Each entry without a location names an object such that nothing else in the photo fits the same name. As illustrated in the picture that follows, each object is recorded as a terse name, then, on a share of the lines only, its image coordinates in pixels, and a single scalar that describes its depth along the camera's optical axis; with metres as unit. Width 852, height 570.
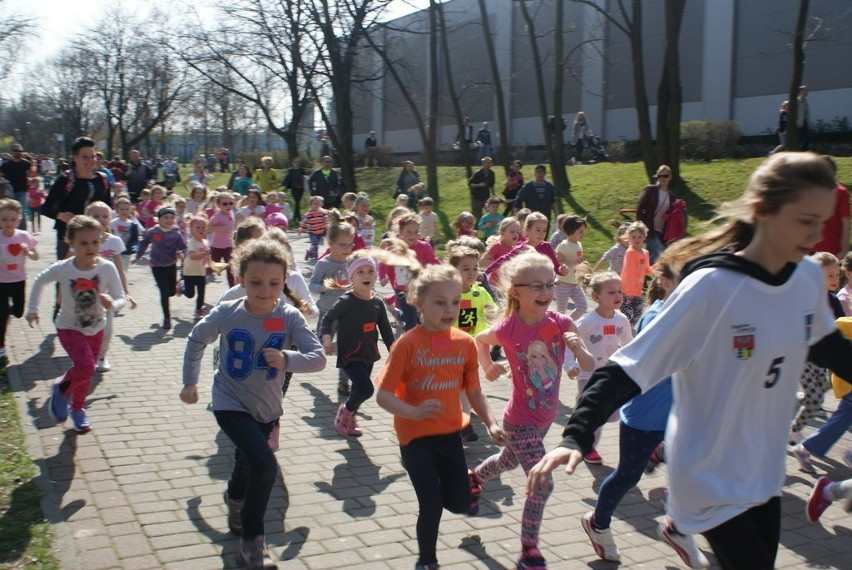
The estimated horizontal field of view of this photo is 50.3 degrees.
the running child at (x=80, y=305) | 7.00
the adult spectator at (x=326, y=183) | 23.45
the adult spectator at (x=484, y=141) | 37.03
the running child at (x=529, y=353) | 5.18
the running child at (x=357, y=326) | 7.37
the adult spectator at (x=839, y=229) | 9.11
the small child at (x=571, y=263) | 11.30
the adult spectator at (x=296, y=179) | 26.81
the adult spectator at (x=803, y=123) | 20.30
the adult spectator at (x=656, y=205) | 14.56
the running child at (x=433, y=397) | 4.54
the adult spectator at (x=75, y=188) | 9.53
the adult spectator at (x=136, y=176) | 26.09
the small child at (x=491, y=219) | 16.67
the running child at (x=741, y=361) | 2.85
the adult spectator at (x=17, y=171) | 22.06
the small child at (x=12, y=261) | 9.05
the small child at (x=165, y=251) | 11.91
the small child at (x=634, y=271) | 10.91
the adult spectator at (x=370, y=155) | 42.97
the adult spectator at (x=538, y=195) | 18.95
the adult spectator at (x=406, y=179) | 25.80
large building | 32.56
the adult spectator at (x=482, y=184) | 23.44
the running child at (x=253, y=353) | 4.84
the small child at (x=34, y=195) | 25.98
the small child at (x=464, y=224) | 11.86
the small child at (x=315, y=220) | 19.00
